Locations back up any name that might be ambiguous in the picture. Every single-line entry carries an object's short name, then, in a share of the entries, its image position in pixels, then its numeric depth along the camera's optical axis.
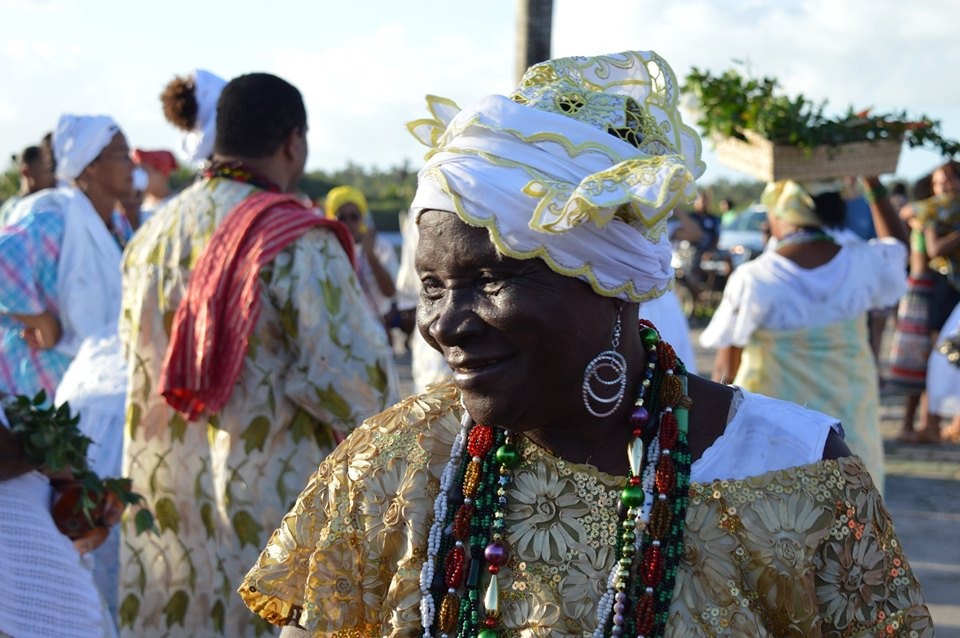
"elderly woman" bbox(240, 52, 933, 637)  2.09
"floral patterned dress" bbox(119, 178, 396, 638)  4.15
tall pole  6.53
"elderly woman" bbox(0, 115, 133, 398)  5.71
